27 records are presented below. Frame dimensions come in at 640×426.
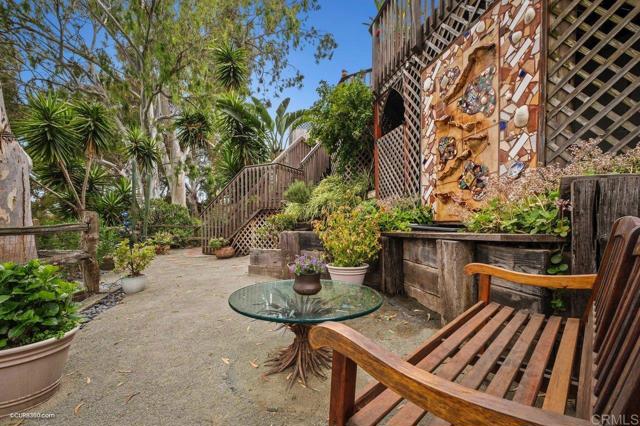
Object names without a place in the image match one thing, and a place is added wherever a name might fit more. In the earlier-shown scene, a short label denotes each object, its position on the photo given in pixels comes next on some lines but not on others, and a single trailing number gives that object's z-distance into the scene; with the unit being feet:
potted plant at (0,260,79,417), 5.31
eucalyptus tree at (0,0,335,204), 28.43
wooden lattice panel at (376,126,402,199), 17.20
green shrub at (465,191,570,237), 6.00
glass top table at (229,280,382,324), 5.76
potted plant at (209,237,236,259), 24.48
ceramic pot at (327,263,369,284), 11.60
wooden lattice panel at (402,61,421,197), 15.70
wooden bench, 1.96
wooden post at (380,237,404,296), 11.83
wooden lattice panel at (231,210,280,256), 25.81
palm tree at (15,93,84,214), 18.35
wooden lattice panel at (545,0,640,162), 7.36
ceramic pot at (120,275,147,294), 13.82
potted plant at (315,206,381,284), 11.60
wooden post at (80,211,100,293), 13.51
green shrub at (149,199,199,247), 31.83
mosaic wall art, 9.39
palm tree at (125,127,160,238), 25.61
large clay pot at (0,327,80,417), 5.25
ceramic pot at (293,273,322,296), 7.20
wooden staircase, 25.66
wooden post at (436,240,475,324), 7.49
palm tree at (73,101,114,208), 20.75
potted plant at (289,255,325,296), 7.22
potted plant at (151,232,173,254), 27.88
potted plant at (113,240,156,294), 13.83
